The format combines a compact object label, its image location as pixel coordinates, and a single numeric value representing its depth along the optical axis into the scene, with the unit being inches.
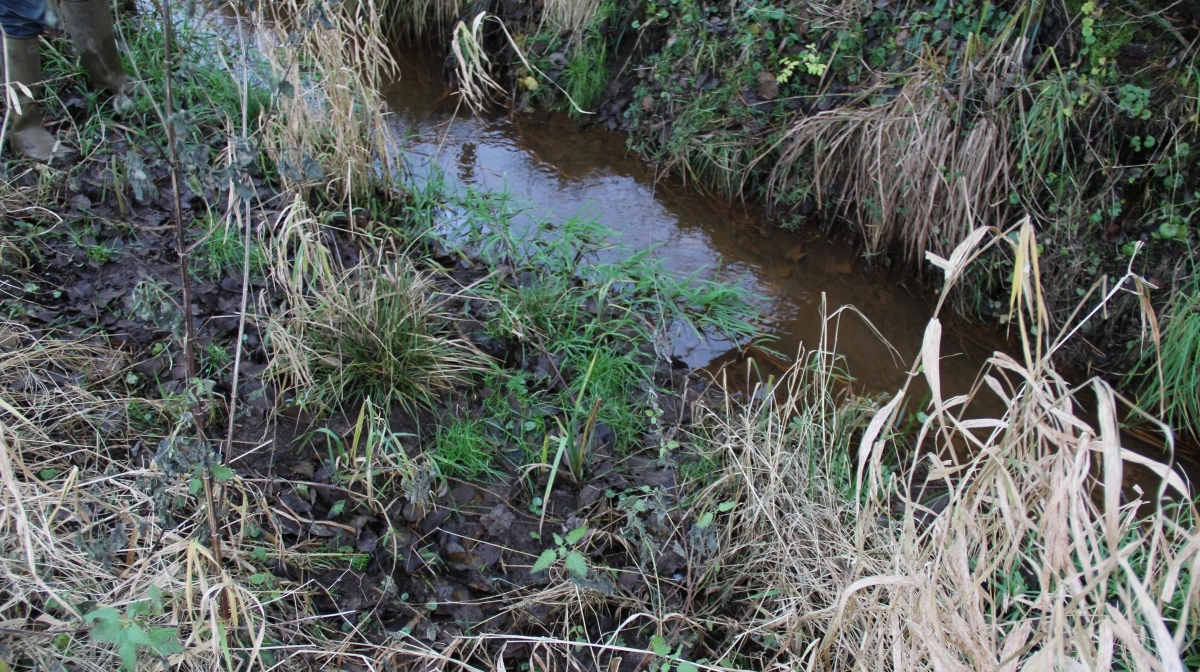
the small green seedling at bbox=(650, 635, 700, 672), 76.7
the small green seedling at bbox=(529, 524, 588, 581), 77.4
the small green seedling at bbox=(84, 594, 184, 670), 62.1
